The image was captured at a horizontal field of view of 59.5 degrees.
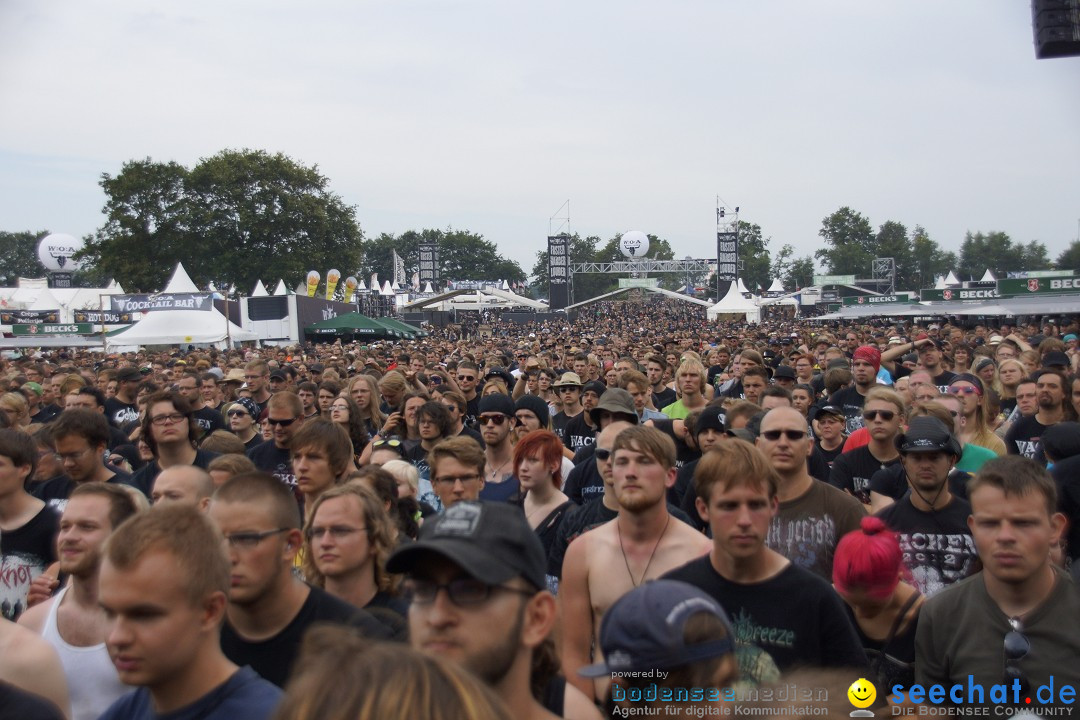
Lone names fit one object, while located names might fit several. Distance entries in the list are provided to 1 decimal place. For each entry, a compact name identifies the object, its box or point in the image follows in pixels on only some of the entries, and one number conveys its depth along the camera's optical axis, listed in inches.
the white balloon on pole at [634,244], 3693.4
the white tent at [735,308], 2433.6
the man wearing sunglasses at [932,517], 163.6
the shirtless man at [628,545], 144.3
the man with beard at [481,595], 82.7
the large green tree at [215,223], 2539.4
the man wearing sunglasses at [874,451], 239.3
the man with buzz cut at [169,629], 95.7
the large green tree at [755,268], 5797.2
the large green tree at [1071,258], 3582.7
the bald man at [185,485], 177.3
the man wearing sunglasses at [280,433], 271.9
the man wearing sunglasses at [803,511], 169.2
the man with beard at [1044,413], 283.3
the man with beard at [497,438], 252.8
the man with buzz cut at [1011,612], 113.7
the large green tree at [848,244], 5305.1
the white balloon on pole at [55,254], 3553.2
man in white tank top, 124.4
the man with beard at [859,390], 370.3
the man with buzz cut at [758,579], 122.3
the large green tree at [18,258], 5428.2
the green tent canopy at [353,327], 1481.3
